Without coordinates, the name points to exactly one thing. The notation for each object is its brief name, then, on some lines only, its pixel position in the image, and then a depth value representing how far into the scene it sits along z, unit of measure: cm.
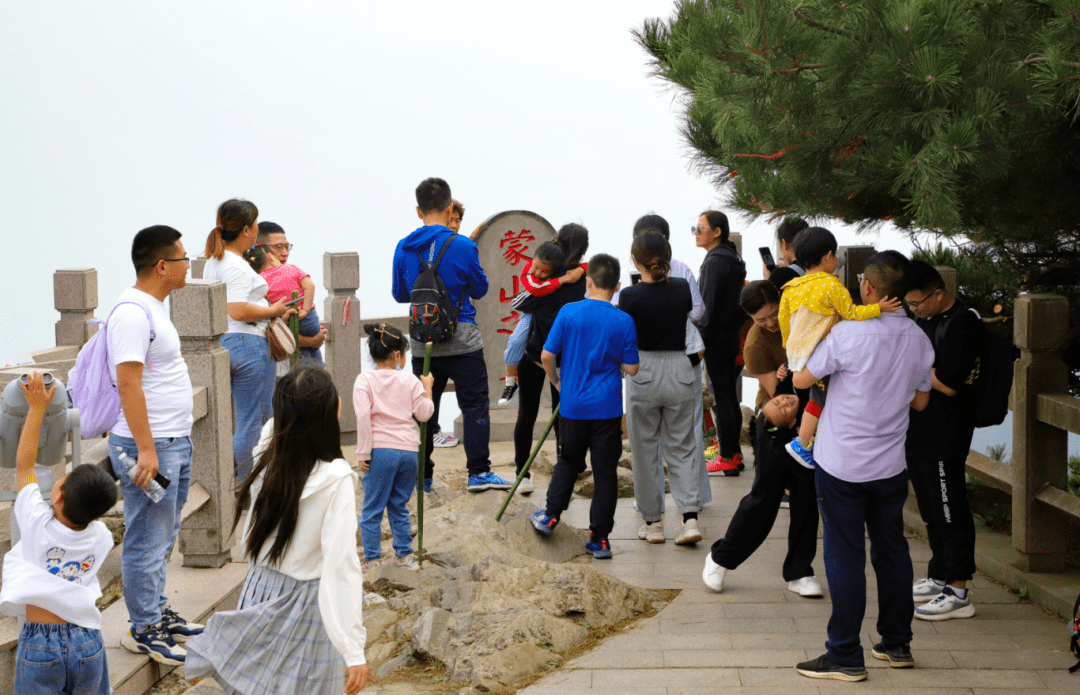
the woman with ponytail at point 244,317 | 598
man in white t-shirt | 420
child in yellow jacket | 430
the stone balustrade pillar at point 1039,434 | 550
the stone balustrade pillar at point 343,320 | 929
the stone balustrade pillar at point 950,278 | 583
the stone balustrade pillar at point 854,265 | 725
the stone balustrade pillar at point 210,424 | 553
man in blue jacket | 667
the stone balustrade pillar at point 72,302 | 1001
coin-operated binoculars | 376
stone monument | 916
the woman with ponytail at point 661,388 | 602
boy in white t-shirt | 360
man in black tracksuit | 502
